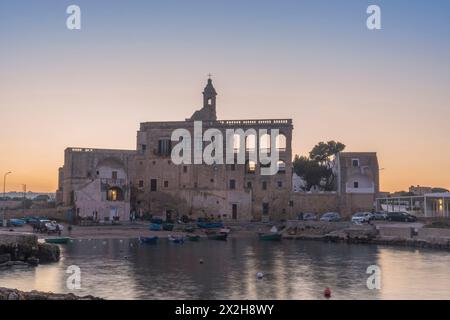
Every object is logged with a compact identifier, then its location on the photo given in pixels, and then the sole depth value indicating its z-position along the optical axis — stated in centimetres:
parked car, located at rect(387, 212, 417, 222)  5306
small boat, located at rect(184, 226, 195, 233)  5666
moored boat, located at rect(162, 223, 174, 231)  5691
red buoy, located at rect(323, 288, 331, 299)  2257
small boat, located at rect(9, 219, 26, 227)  5431
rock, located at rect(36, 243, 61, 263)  3369
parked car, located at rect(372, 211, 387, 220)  5397
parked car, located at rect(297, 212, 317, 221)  6079
